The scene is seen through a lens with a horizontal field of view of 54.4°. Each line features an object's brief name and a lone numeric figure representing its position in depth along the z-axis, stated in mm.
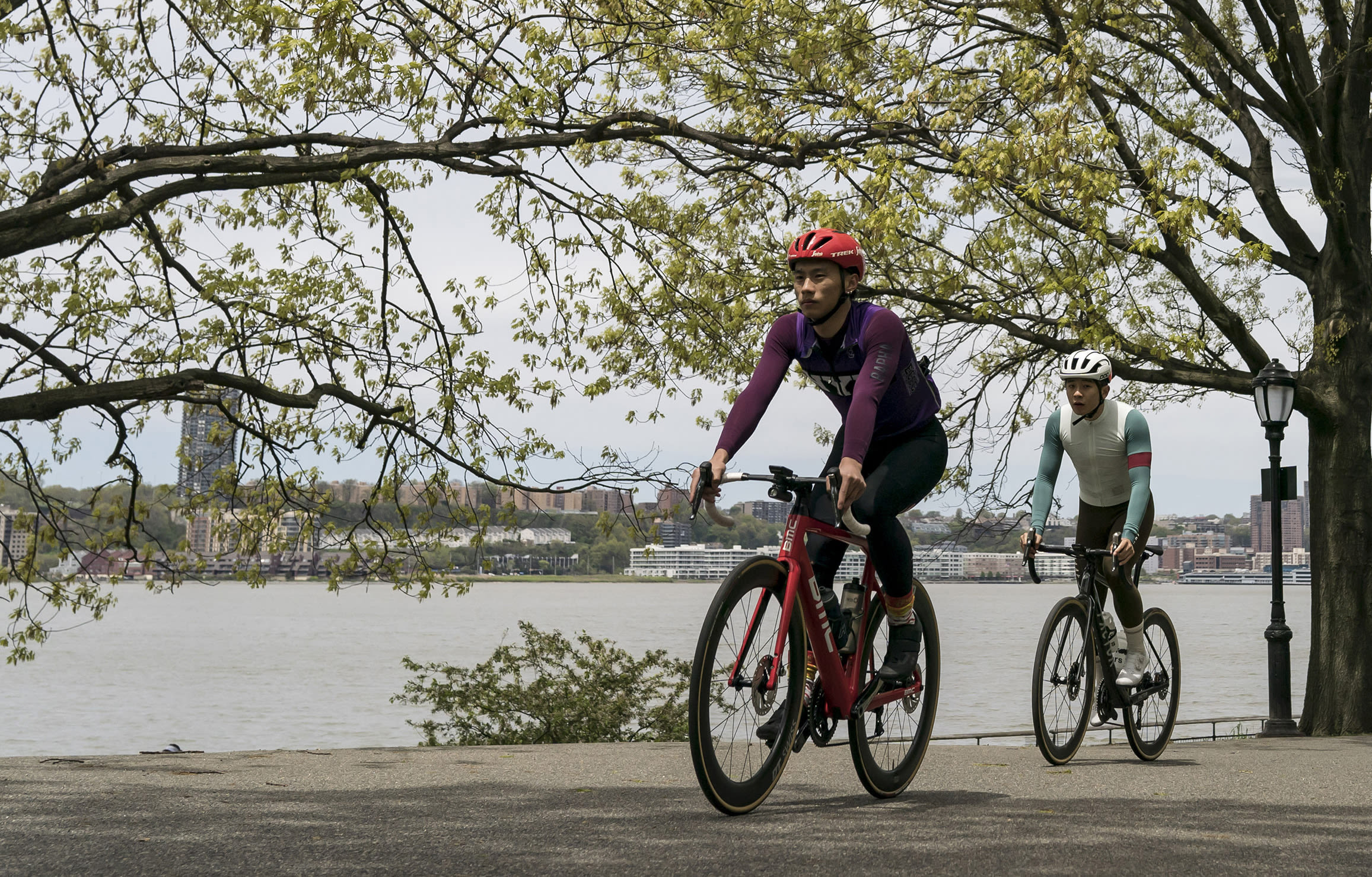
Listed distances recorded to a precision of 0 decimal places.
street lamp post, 12789
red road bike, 4605
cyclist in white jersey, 7102
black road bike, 7270
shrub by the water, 12766
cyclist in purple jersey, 4879
